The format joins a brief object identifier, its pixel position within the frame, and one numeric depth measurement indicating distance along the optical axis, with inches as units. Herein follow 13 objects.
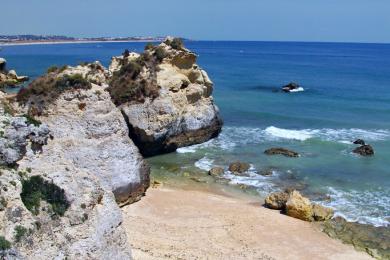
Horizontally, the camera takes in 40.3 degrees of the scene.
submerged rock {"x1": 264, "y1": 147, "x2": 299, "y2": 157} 1619.1
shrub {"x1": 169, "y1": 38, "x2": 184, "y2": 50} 1787.8
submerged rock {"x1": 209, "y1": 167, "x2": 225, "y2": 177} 1409.9
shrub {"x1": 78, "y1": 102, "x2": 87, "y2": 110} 1057.5
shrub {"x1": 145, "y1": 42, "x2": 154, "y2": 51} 1786.4
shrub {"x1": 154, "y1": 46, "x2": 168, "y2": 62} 1734.7
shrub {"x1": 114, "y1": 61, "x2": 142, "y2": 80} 1654.8
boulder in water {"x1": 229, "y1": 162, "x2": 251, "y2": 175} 1437.0
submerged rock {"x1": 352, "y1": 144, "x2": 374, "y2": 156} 1633.7
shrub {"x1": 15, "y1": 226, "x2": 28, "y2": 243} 546.0
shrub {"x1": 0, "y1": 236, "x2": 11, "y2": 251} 521.5
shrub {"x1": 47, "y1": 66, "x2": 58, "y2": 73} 1147.6
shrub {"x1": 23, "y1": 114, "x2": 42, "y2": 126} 671.8
